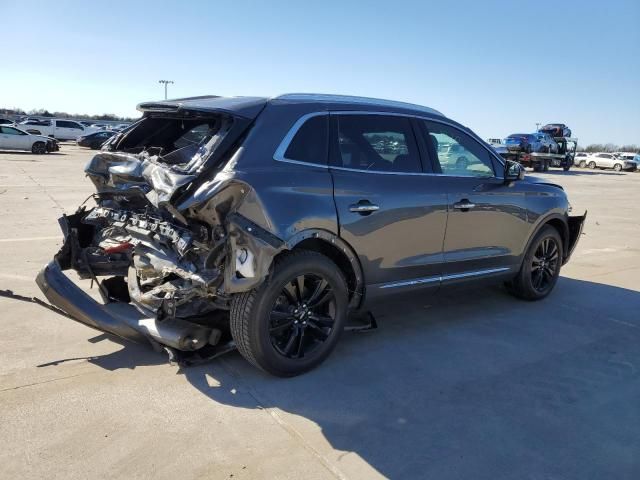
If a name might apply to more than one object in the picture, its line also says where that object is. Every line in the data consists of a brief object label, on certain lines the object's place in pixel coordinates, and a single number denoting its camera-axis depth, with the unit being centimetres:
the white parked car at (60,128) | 4152
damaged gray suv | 342
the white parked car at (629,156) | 4818
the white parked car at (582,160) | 5025
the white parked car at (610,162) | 4750
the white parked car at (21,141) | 2845
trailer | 3394
